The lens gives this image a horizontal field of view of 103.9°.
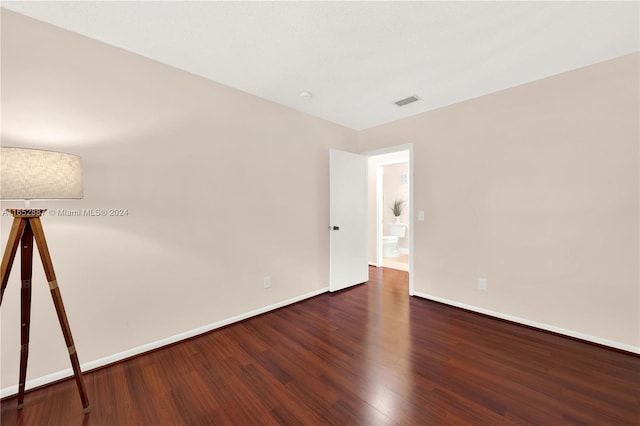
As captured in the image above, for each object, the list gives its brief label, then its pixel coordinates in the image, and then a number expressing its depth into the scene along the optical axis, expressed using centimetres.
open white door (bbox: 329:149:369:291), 368
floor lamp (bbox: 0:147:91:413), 132
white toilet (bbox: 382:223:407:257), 596
